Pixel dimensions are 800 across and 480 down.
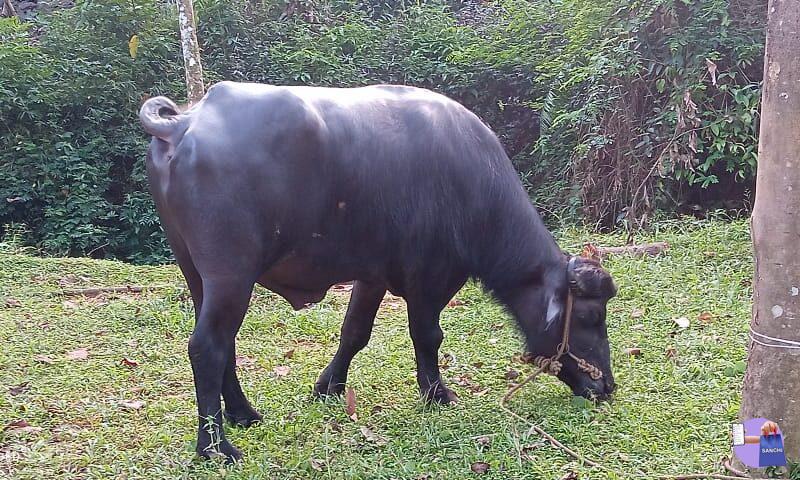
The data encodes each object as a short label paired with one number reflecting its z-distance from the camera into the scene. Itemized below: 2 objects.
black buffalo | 3.17
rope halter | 3.72
